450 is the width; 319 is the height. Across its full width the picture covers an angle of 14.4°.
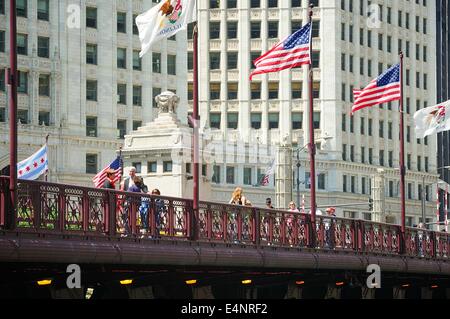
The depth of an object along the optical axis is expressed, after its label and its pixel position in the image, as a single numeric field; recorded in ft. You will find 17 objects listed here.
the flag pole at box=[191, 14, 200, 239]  144.77
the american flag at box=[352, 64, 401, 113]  194.80
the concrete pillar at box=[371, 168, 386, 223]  385.09
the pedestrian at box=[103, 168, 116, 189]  139.13
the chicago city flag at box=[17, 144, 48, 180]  208.64
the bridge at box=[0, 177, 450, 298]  118.83
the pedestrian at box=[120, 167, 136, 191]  146.20
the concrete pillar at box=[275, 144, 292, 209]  310.86
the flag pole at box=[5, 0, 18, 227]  115.34
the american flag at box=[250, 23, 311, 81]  169.27
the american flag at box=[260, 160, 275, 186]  373.11
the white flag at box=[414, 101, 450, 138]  210.59
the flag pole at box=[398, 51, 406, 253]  198.70
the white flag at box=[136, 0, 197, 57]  146.92
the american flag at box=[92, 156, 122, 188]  197.79
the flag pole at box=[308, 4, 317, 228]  171.75
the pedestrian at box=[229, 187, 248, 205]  159.33
